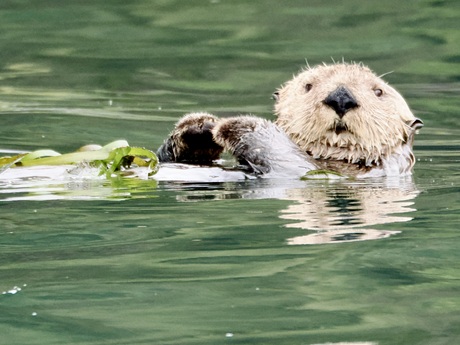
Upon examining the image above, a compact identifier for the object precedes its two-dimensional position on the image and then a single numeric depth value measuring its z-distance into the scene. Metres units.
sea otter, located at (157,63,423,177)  12.27
